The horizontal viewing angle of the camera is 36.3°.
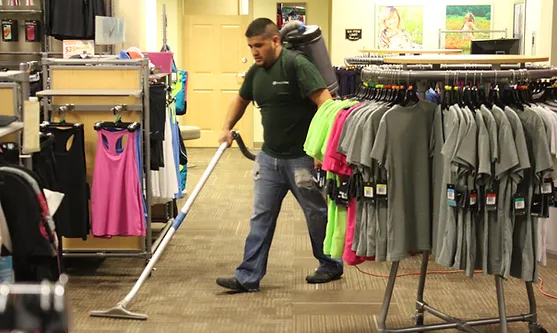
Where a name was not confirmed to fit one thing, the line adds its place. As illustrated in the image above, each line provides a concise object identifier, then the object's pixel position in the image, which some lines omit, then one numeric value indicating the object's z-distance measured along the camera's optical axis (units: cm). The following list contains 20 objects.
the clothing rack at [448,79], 371
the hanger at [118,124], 505
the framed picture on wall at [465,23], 1034
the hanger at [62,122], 497
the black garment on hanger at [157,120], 539
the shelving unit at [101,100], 523
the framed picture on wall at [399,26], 1030
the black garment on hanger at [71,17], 861
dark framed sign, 1039
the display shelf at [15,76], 350
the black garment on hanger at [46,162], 411
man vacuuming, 476
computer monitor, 709
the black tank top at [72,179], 494
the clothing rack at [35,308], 150
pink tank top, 508
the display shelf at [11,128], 319
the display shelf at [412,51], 715
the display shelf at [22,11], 884
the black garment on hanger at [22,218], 301
